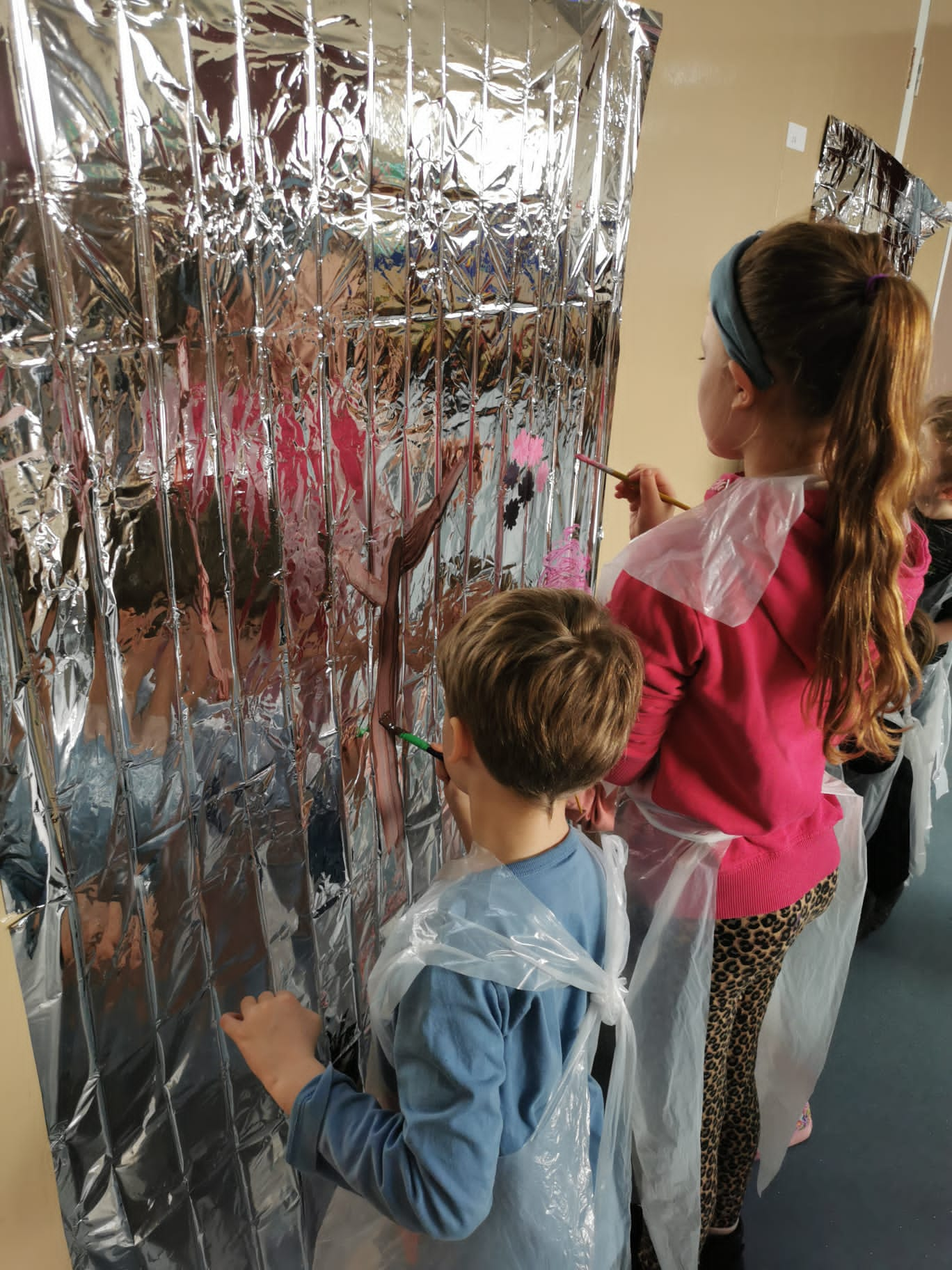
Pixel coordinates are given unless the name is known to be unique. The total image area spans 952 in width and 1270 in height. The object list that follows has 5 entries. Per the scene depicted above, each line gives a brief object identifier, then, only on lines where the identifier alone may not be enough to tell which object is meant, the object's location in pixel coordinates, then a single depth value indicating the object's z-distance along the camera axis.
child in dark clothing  1.62
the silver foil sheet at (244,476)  0.62
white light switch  1.69
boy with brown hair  0.69
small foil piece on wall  1.84
